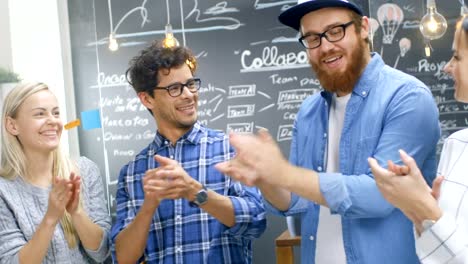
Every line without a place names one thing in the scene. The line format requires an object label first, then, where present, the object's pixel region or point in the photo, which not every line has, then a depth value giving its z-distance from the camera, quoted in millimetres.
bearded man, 1525
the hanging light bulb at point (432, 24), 3182
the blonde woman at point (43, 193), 2059
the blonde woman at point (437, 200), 1271
